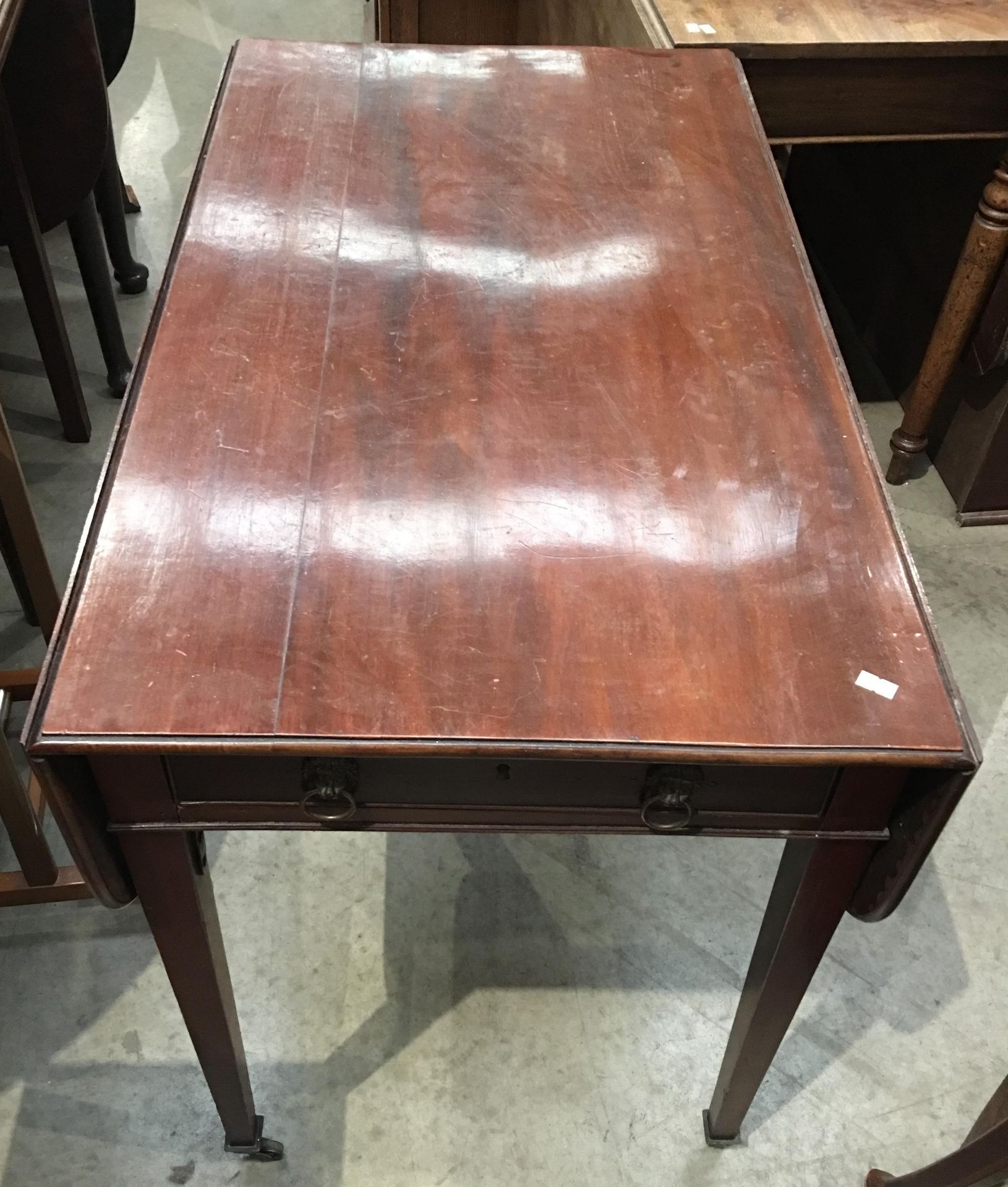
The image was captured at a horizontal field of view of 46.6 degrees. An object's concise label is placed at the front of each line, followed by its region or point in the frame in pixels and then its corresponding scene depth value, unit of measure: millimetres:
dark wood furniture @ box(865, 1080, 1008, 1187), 1175
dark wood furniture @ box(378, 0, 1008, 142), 1685
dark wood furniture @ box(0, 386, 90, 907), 1425
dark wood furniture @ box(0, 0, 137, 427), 1853
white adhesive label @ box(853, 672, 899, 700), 898
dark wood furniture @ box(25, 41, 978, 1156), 878
